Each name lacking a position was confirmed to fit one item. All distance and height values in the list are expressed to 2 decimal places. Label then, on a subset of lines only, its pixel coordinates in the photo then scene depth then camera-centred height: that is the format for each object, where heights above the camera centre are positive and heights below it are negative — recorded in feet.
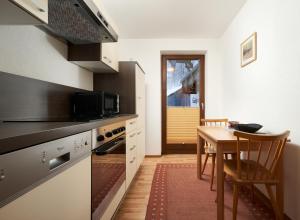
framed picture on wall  5.97 +2.46
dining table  4.06 -1.54
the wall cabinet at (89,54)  5.30 +1.92
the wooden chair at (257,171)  3.68 -1.73
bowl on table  4.75 -0.61
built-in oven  3.16 -1.40
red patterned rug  4.60 -3.21
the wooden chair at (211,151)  5.86 -1.74
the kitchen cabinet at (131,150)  5.40 -1.60
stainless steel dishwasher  1.37 -0.85
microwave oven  5.09 +0.13
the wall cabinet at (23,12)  2.29 +1.60
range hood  3.36 +2.27
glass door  10.91 +0.33
